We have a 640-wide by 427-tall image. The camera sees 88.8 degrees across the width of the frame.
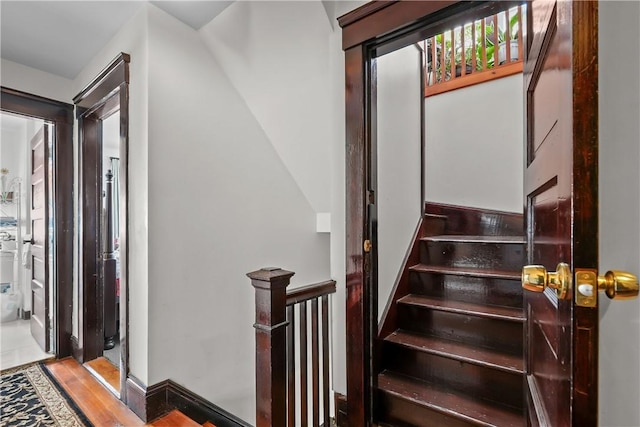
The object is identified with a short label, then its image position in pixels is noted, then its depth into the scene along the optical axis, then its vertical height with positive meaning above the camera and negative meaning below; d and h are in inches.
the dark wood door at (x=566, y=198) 20.3 +1.0
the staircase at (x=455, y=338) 60.1 -28.0
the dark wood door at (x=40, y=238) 112.9 -9.3
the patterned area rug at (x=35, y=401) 74.5 -47.7
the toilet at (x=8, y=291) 152.8 -38.8
